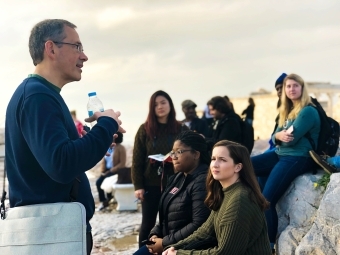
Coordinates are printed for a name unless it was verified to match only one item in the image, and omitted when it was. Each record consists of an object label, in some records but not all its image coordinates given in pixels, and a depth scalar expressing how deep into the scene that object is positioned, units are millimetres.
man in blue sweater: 2189
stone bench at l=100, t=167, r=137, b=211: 9758
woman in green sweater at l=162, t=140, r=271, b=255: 3258
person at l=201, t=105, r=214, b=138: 11301
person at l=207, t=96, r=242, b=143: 7027
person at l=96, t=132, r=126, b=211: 10641
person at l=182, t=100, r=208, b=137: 9368
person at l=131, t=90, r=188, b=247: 5555
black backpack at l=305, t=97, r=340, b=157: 5195
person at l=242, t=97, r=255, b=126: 12484
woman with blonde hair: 5164
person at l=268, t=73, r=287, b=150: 6105
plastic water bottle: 3126
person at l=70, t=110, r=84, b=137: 11261
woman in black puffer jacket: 4121
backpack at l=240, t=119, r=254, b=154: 7067
